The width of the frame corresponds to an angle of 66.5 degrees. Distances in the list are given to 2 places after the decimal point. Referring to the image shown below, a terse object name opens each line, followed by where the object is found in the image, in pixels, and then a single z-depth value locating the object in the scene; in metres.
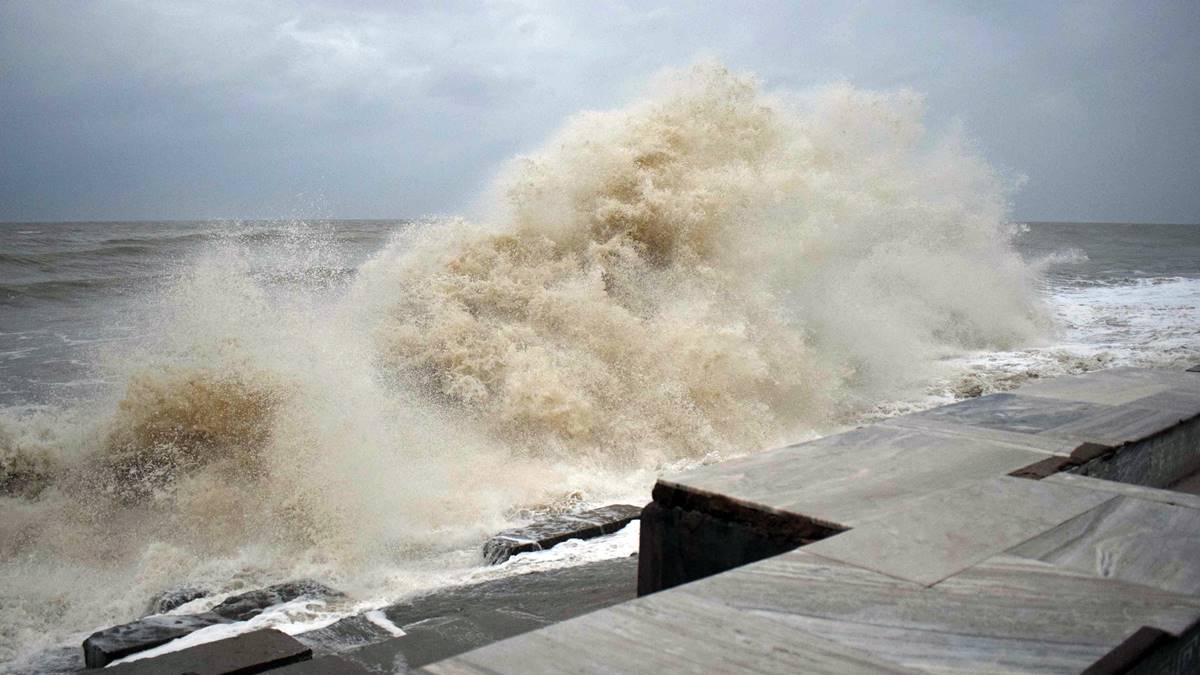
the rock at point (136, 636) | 3.34
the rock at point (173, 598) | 3.96
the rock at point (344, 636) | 3.32
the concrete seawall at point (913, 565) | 1.61
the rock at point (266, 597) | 3.75
